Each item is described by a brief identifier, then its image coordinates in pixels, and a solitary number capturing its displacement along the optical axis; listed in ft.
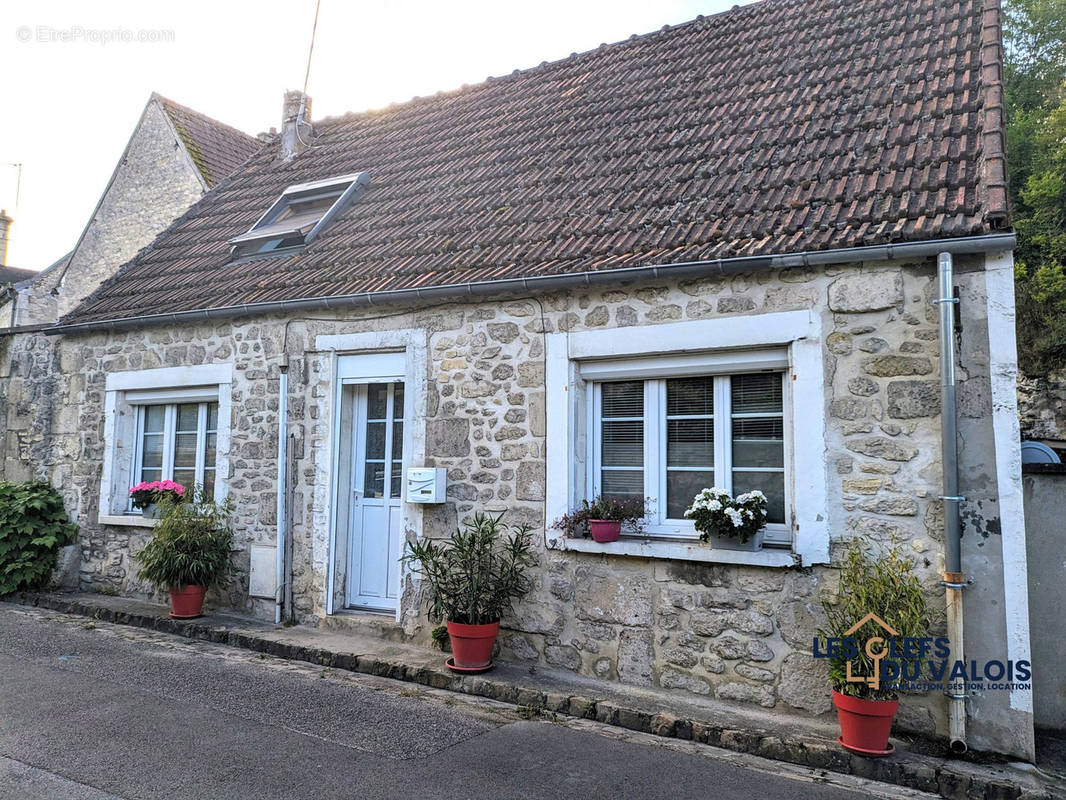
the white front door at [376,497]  23.22
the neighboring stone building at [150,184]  43.96
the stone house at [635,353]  15.85
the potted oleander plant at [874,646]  14.17
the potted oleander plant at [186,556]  23.98
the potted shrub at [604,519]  18.42
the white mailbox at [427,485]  20.94
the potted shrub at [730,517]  16.48
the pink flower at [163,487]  26.50
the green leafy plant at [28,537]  28.07
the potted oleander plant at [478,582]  18.98
